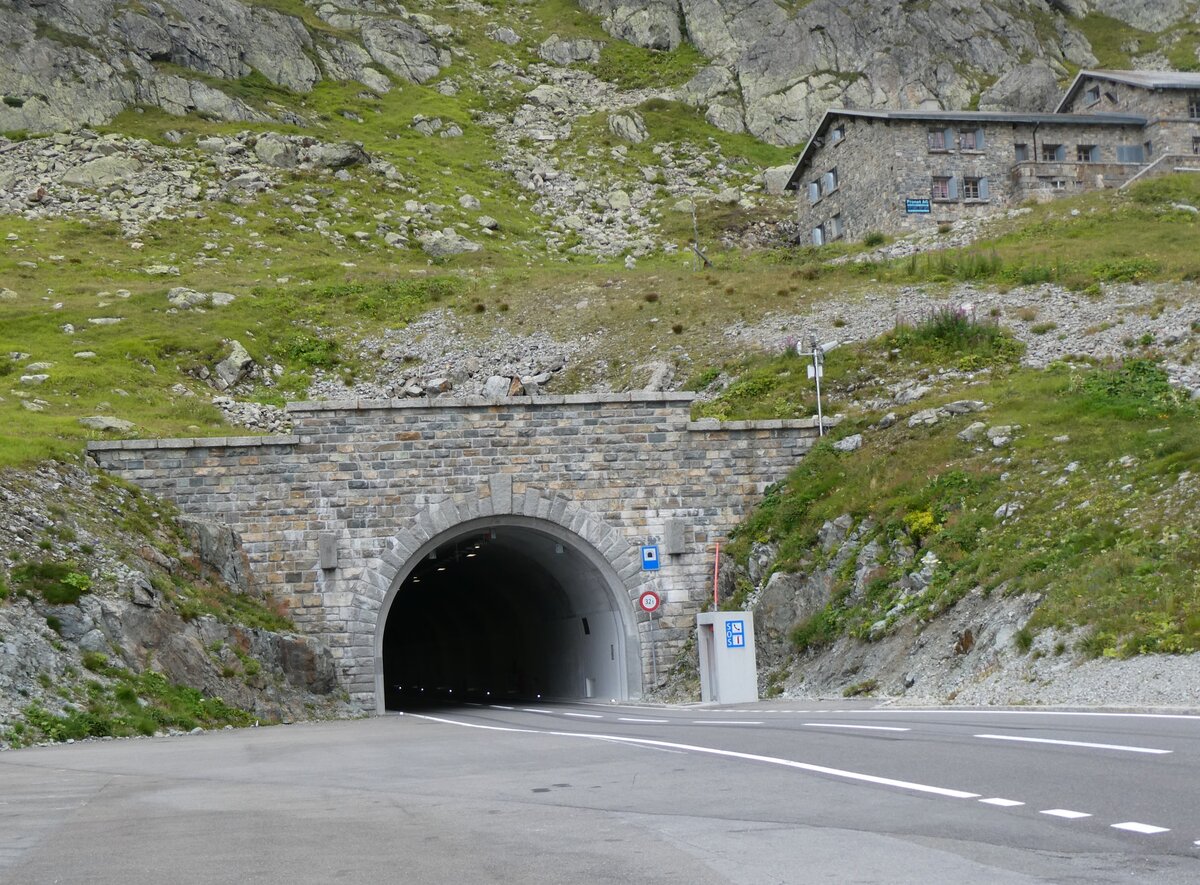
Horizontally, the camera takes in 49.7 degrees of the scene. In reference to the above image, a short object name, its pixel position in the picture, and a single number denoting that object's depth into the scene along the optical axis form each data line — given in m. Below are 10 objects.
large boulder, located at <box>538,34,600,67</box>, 122.06
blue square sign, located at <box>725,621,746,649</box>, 24.75
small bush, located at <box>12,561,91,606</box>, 21.72
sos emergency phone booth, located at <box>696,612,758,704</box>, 24.64
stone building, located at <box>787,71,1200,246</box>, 60.06
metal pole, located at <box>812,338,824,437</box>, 30.16
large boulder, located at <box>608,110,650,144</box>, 102.44
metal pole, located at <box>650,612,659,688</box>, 28.70
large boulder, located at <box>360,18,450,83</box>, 115.12
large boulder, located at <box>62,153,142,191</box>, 76.06
